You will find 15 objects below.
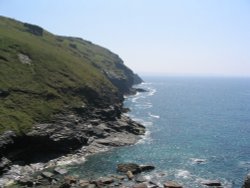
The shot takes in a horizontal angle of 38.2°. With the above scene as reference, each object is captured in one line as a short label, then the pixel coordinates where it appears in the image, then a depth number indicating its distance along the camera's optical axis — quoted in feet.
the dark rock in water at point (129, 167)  287.28
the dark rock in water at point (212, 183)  258.16
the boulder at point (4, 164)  280.59
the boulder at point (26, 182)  257.73
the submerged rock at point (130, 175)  272.33
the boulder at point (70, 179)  259.70
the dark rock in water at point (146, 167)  292.45
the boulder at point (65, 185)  251.31
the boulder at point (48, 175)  272.92
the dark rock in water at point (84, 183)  255.50
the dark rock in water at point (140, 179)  265.91
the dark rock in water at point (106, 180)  261.24
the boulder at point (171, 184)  249.57
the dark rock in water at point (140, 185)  249.53
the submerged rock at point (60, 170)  284.10
